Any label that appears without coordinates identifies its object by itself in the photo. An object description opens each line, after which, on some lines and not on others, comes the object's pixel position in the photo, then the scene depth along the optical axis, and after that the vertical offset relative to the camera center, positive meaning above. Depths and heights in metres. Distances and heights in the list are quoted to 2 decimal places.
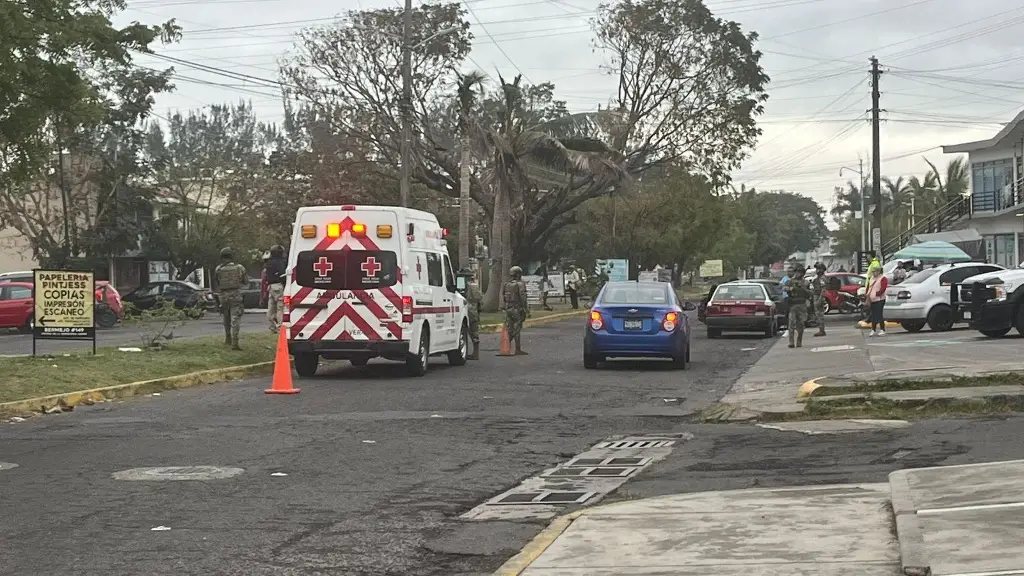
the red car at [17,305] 33.97 -0.30
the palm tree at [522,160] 40.53 +4.03
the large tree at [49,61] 15.50 +2.91
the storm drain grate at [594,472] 10.27 -1.48
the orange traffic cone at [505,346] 25.19 -1.12
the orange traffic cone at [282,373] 17.12 -1.09
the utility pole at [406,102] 35.62 +5.15
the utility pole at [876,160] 46.59 +4.49
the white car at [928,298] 28.28 -0.31
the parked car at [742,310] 31.52 -0.59
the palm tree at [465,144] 39.22 +4.44
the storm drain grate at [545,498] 9.00 -1.49
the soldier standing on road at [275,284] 23.89 +0.13
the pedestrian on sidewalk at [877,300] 27.91 -0.34
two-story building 50.62 +3.62
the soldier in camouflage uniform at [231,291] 21.41 +0.01
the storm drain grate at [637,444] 12.02 -1.47
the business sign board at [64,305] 19.14 -0.18
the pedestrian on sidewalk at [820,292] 28.88 -0.16
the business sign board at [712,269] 99.25 +1.33
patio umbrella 42.91 +1.01
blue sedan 21.16 -0.73
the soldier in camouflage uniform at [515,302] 24.12 -0.25
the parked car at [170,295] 45.12 -0.08
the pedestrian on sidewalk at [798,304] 24.69 -0.37
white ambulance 19.47 +0.06
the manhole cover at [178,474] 9.83 -1.40
